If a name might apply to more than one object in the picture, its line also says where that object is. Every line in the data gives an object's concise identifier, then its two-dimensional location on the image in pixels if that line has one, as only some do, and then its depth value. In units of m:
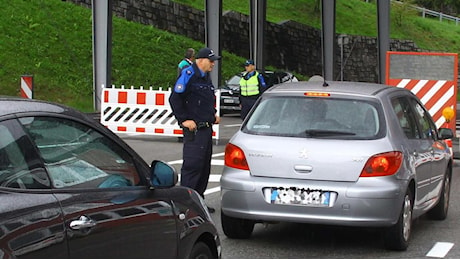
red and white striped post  17.38
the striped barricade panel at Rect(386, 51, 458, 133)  16.53
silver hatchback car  7.67
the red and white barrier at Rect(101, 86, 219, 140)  19.19
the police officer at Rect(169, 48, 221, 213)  9.67
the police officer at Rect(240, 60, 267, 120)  18.12
